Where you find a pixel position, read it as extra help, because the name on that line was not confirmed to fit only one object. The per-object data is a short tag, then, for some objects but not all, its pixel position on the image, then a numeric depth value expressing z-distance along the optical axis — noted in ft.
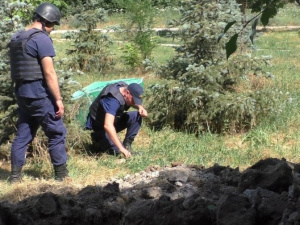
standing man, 20.33
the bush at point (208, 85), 28.17
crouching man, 24.00
